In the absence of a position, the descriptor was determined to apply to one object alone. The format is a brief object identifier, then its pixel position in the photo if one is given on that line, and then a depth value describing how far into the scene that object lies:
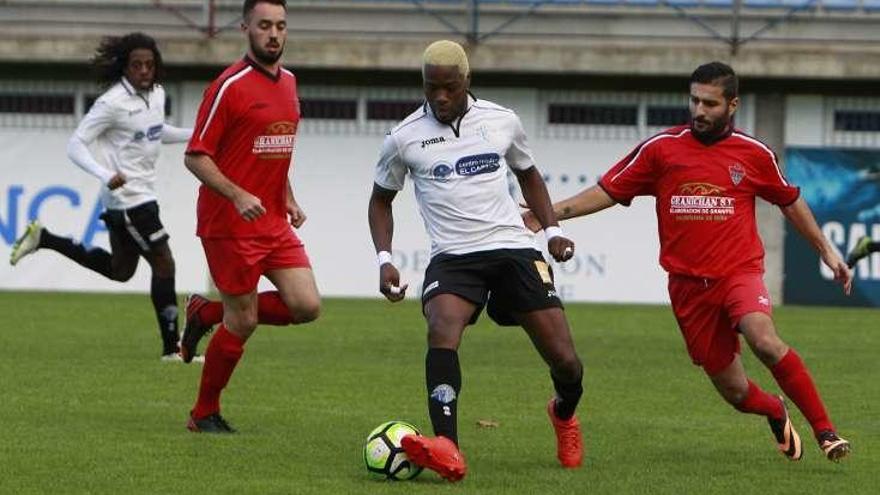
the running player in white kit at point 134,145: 27.55
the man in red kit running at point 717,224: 18.00
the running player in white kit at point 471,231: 16.89
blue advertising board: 51.84
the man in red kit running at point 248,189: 18.87
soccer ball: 16.31
